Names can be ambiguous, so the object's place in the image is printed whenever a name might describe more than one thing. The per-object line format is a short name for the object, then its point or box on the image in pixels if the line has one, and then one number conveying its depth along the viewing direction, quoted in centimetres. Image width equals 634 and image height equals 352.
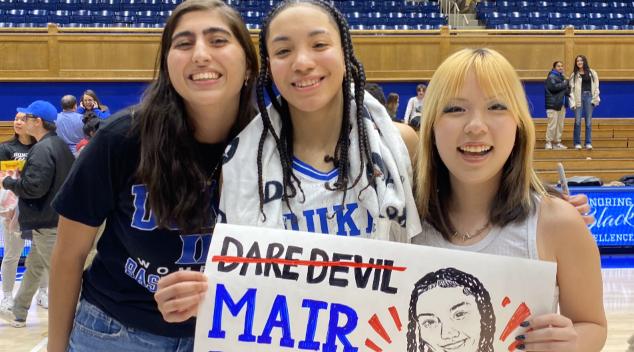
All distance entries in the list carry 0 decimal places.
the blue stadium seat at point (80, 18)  1191
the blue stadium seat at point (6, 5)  1211
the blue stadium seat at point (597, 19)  1281
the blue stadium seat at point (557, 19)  1280
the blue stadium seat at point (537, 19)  1283
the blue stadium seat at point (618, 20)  1285
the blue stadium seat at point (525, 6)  1317
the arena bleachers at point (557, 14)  1277
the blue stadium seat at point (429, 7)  1333
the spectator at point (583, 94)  1085
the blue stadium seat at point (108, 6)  1227
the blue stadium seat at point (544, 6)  1317
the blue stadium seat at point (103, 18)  1200
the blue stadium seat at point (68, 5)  1223
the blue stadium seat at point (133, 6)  1222
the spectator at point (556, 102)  1073
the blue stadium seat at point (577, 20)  1276
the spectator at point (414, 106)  1058
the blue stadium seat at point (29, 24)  1172
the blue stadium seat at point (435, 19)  1286
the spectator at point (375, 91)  367
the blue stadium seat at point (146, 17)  1189
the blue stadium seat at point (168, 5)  1228
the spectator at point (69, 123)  732
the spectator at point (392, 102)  809
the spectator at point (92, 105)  840
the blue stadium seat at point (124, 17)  1197
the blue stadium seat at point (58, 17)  1184
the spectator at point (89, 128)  660
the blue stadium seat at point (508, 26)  1264
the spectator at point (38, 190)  485
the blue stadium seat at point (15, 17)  1179
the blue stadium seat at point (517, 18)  1281
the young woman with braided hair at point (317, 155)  150
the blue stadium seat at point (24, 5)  1220
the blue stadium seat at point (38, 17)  1187
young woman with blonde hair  141
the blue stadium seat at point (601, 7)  1330
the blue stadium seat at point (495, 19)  1286
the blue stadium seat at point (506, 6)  1327
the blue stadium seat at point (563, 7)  1325
